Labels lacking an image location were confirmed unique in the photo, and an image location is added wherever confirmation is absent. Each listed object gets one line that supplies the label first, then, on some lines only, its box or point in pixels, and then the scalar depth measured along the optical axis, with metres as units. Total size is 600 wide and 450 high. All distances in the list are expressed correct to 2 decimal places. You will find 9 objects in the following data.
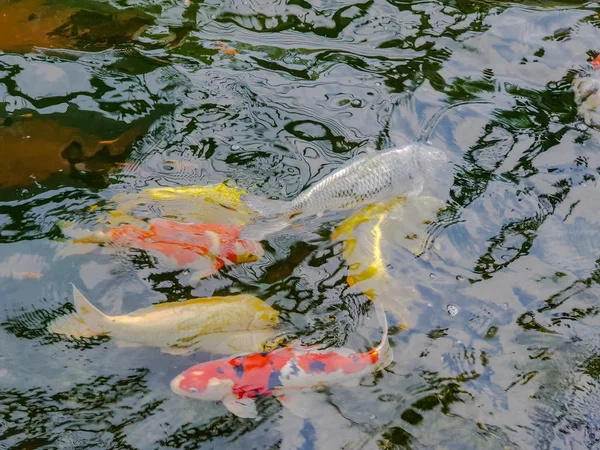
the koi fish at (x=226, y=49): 5.93
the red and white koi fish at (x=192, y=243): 4.12
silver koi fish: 4.29
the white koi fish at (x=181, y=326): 3.72
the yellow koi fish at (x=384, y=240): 4.11
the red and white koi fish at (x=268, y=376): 3.50
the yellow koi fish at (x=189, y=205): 4.38
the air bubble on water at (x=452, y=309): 4.04
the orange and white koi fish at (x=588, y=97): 5.44
